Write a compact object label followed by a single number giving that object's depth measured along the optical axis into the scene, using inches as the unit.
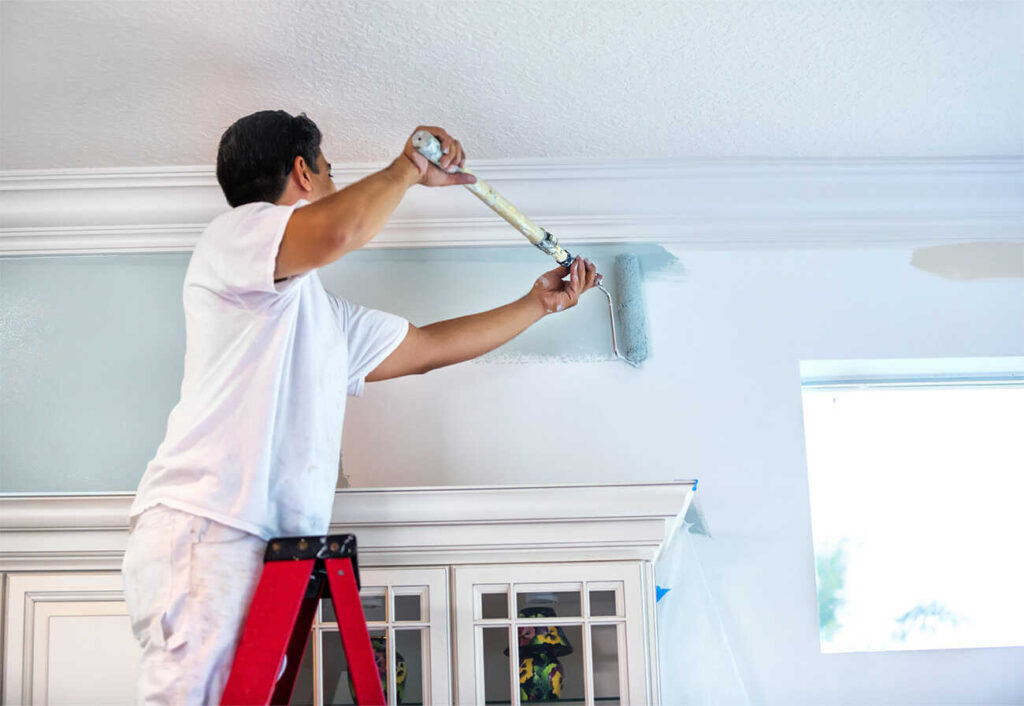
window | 90.5
